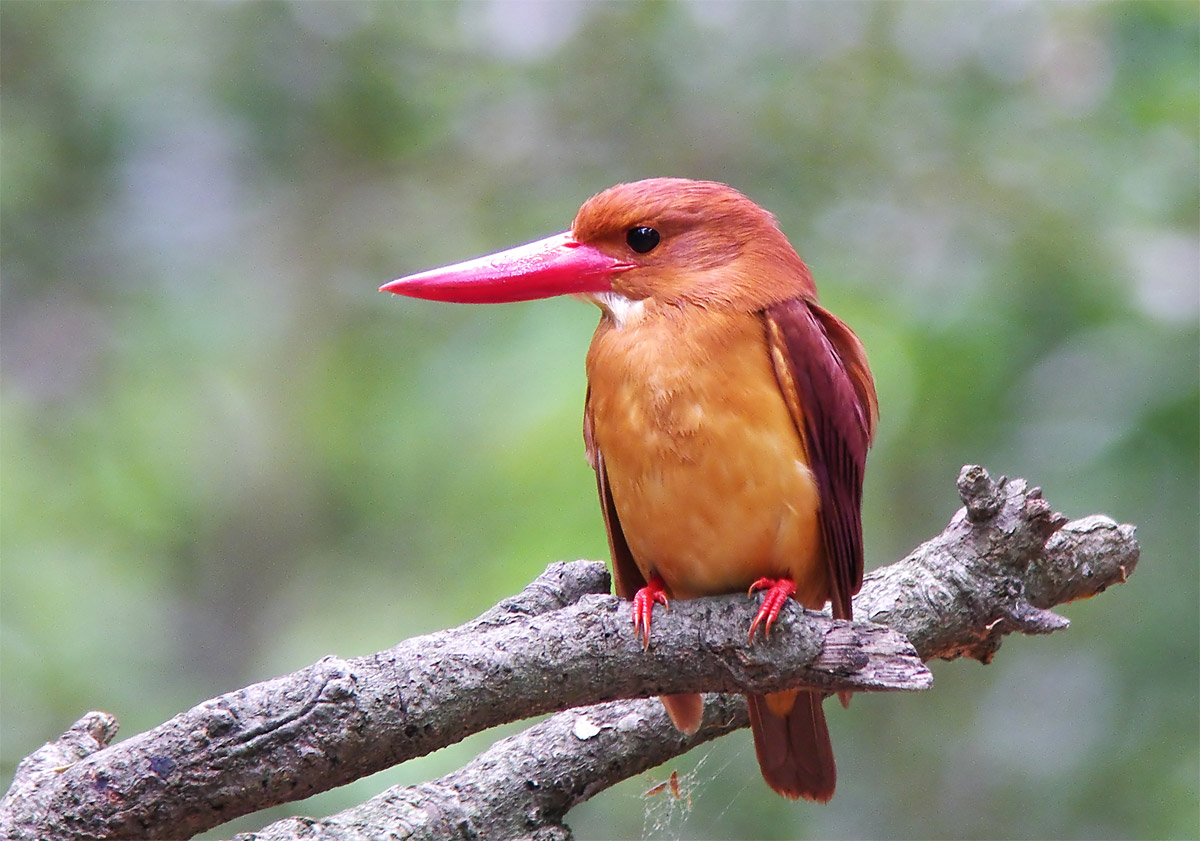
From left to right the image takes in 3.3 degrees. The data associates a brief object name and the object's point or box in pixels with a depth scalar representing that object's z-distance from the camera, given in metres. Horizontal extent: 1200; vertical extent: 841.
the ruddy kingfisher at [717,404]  5.29
